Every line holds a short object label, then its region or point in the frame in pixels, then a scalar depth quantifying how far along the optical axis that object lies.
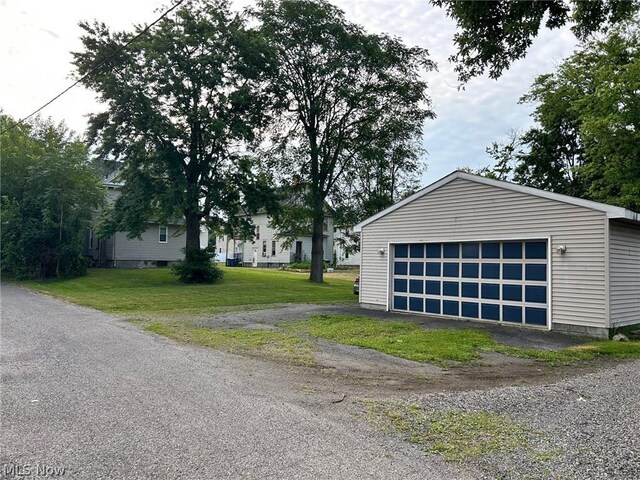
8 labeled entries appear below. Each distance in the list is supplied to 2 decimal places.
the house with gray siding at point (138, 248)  31.52
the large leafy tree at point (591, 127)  18.56
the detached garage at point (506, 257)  10.20
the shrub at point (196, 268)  23.72
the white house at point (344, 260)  49.72
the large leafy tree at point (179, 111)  21.94
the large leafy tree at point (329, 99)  24.78
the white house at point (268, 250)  42.94
